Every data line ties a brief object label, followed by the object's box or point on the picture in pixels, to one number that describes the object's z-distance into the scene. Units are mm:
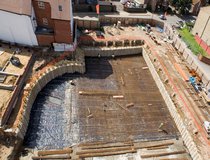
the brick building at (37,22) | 25249
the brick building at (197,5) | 39379
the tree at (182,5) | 38316
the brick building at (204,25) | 32094
